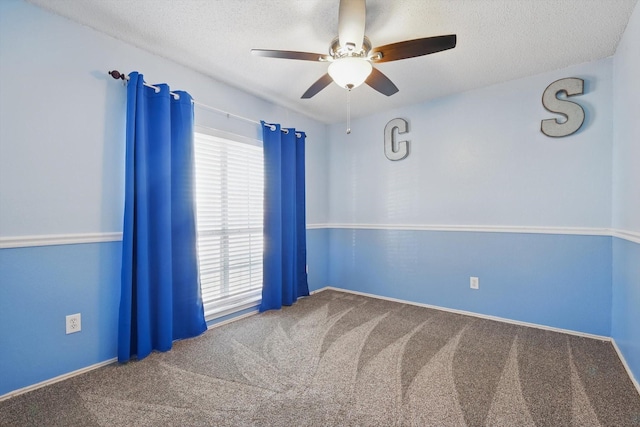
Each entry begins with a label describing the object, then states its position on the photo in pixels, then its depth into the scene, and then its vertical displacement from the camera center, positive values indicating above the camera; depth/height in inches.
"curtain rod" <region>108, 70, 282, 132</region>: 80.4 +36.3
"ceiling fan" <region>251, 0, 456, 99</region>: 61.6 +36.4
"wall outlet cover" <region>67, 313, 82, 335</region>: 73.9 -28.3
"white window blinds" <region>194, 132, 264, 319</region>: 105.2 -3.8
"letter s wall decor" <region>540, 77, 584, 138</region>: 97.7 +33.6
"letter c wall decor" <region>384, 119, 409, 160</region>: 135.7 +30.8
